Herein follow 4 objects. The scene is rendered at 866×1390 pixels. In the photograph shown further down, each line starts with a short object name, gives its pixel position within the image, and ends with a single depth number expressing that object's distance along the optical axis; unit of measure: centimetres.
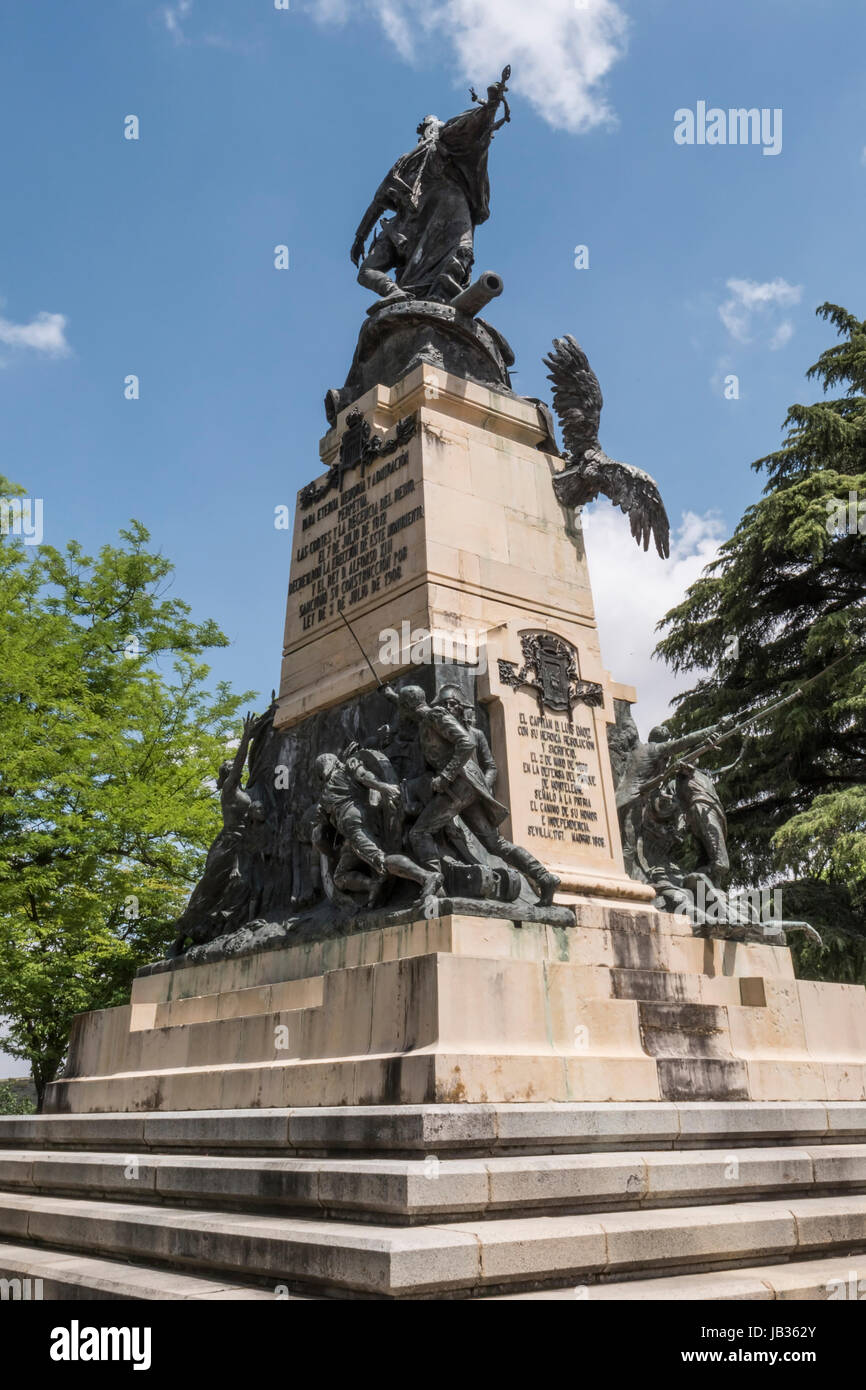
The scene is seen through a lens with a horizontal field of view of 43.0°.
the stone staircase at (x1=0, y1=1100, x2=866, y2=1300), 517
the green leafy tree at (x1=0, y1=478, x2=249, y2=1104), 1764
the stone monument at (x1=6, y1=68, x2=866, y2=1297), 599
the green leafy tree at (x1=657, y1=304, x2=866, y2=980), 1875
